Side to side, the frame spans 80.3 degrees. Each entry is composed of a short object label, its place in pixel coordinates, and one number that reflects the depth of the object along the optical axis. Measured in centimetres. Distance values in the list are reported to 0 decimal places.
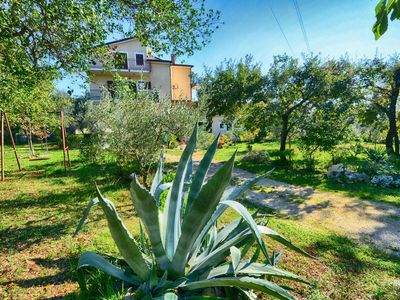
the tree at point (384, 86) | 1112
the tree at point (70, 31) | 399
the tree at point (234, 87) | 1227
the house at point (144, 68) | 2366
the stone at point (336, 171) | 902
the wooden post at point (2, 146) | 884
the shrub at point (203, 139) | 764
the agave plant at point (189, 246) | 167
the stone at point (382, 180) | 799
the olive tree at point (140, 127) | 595
